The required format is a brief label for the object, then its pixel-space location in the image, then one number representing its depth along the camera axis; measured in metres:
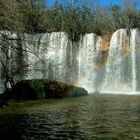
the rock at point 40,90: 12.65
